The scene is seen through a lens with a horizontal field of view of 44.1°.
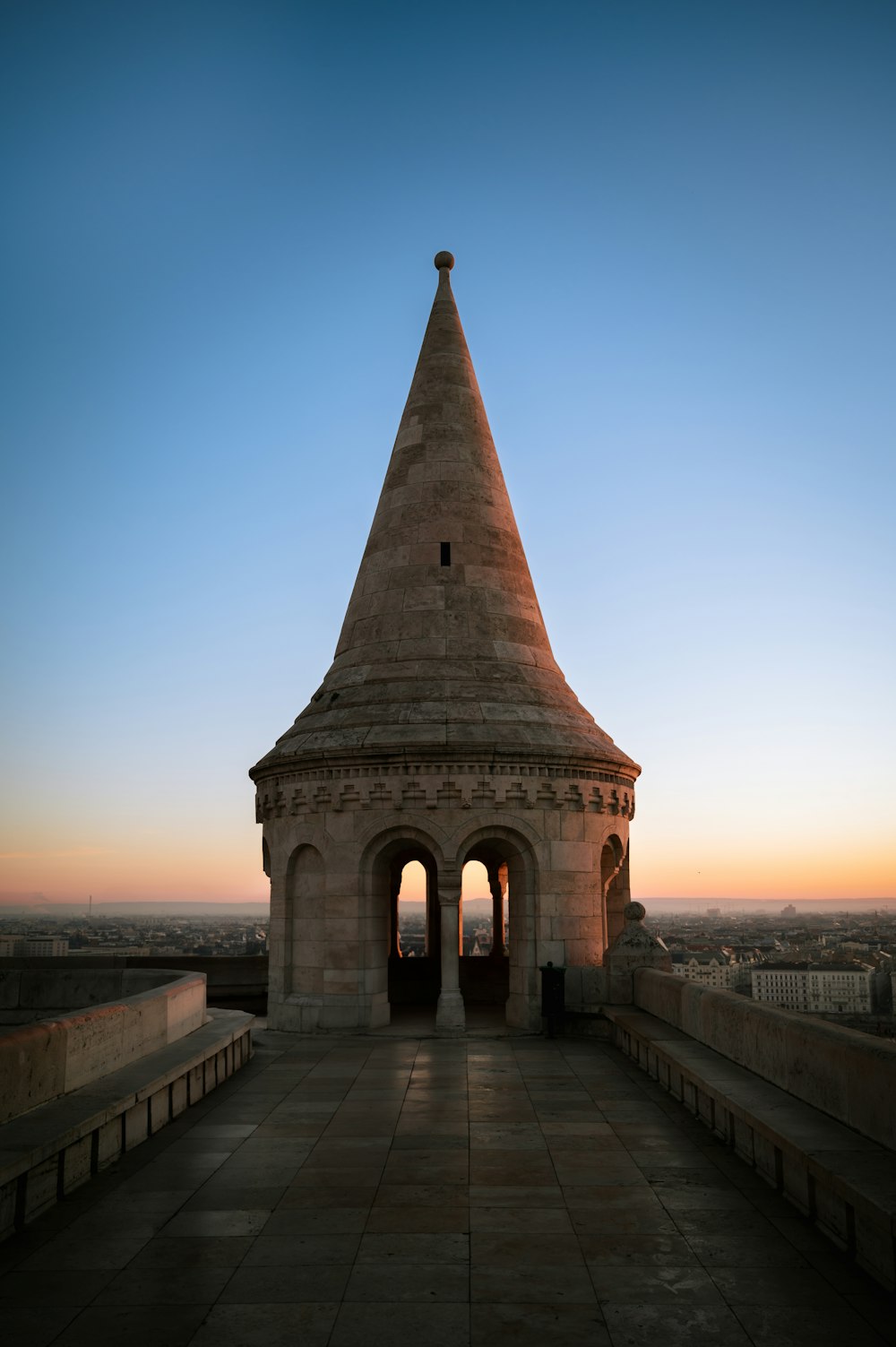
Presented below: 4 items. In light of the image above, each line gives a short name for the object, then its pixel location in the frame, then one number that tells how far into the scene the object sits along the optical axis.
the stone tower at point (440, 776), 16.12
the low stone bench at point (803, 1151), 5.74
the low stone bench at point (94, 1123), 6.62
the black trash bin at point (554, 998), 15.51
